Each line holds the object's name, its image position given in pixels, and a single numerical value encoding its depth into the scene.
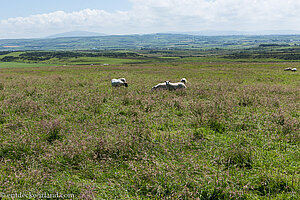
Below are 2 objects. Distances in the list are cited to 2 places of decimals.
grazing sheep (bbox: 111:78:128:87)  19.33
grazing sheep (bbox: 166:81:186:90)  16.59
